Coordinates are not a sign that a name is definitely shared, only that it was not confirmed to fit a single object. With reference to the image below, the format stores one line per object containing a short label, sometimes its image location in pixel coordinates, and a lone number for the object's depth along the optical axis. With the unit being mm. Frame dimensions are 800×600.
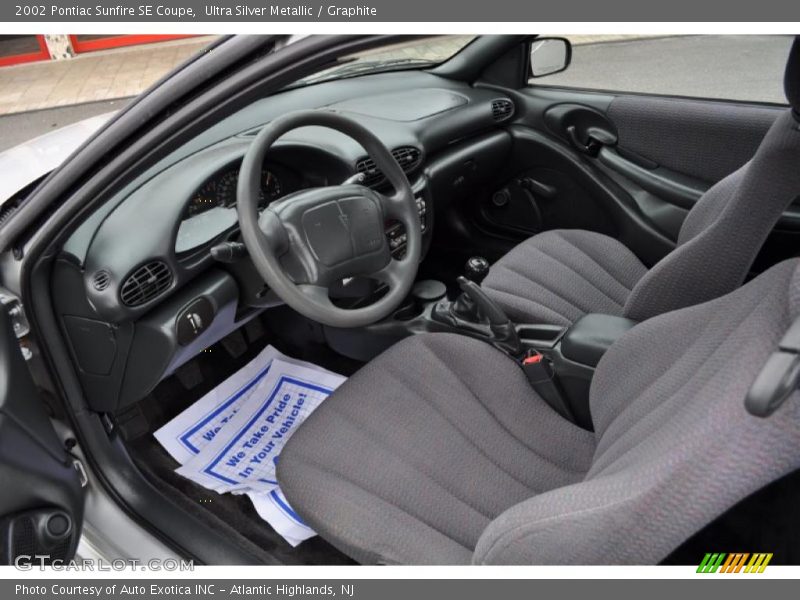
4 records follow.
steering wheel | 1302
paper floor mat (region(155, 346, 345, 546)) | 1694
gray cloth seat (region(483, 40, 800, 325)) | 1242
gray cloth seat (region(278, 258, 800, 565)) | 722
